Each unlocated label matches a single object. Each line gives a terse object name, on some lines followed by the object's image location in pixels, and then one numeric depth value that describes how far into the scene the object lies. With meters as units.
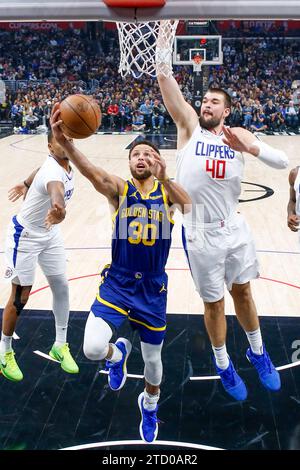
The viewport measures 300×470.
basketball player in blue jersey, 3.72
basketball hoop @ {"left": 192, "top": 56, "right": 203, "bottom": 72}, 17.36
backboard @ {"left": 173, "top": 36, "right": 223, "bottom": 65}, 17.28
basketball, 3.56
